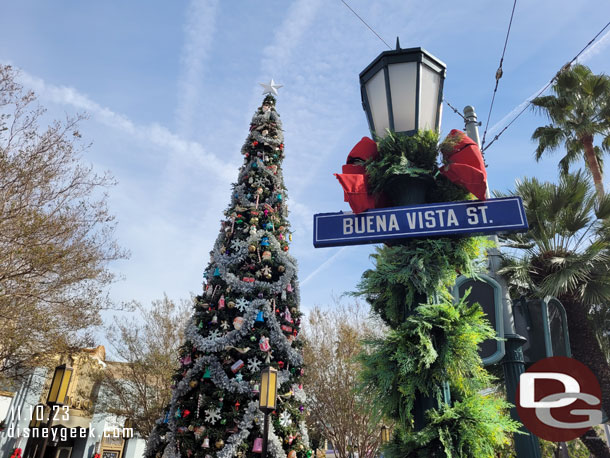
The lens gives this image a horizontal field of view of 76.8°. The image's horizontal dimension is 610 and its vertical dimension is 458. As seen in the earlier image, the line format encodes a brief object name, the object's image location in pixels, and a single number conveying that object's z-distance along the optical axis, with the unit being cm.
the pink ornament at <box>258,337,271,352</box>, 699
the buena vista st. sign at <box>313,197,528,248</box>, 219
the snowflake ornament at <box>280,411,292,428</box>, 664
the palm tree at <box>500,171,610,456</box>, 729
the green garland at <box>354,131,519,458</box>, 183
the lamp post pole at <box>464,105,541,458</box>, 275
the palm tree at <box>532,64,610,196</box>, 1257
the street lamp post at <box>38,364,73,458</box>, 654
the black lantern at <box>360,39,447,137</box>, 248
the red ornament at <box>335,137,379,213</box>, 239
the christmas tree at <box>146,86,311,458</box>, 640
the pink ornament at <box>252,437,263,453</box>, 618
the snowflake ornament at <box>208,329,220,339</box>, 710
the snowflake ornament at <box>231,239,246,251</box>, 799
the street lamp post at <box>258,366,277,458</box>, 588
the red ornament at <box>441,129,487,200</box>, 227
